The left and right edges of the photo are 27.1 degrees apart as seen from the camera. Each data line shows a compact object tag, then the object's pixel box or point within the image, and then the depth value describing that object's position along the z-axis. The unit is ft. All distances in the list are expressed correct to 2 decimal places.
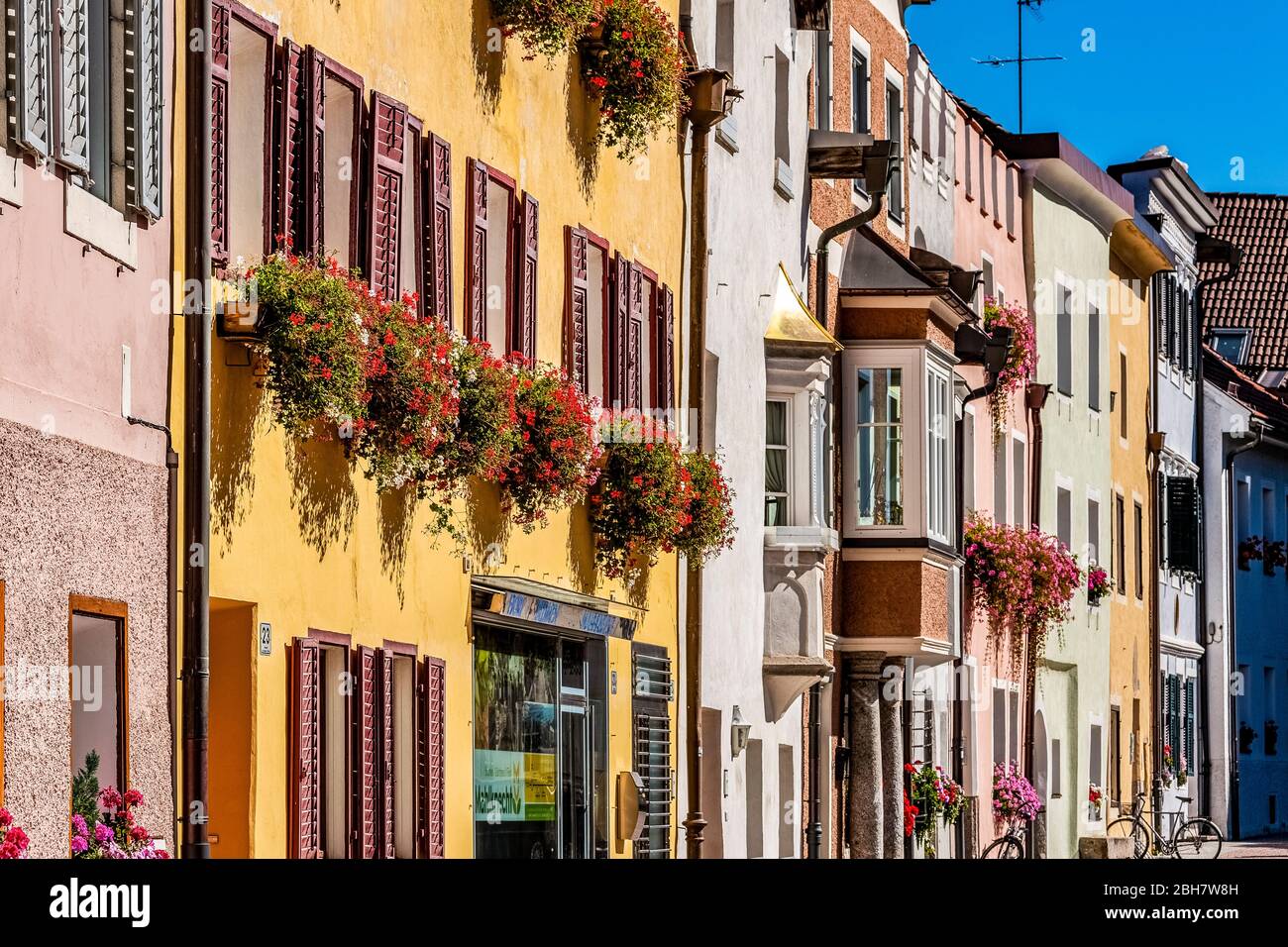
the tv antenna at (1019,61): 130.52
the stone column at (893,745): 91.50
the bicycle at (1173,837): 132.05
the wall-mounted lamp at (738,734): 77.61
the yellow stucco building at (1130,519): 141.18
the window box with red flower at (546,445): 55.42
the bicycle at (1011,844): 104.69
